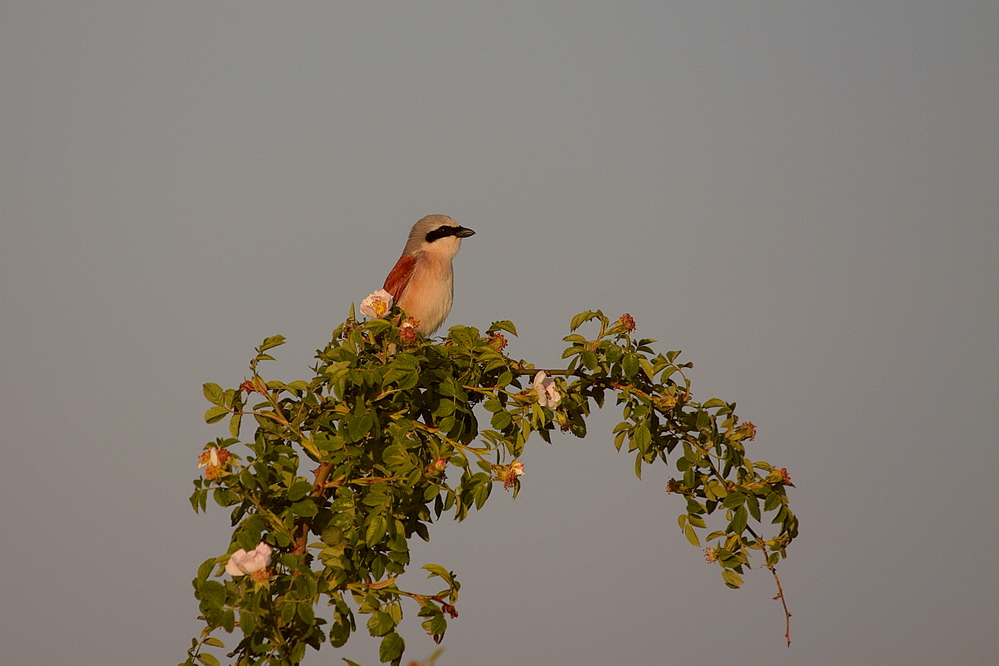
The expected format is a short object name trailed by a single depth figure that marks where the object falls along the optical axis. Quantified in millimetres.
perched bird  12102
